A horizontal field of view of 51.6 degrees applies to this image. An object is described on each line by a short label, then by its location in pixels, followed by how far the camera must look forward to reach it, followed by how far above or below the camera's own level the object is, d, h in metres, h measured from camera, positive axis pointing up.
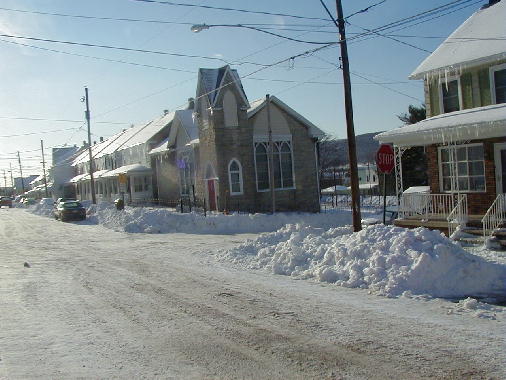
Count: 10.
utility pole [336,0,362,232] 15.86 +1.84
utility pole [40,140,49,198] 78.59 +8.43
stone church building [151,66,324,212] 31.89 +2.51
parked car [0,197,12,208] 87.94 +0.78
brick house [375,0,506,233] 17.08 +1.55
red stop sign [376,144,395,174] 18.28 +0.78
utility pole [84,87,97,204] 44.97 +7.38
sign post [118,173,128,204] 47.53 +0.91
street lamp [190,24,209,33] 16.77 +5.33
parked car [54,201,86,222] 38.53 -0.66
